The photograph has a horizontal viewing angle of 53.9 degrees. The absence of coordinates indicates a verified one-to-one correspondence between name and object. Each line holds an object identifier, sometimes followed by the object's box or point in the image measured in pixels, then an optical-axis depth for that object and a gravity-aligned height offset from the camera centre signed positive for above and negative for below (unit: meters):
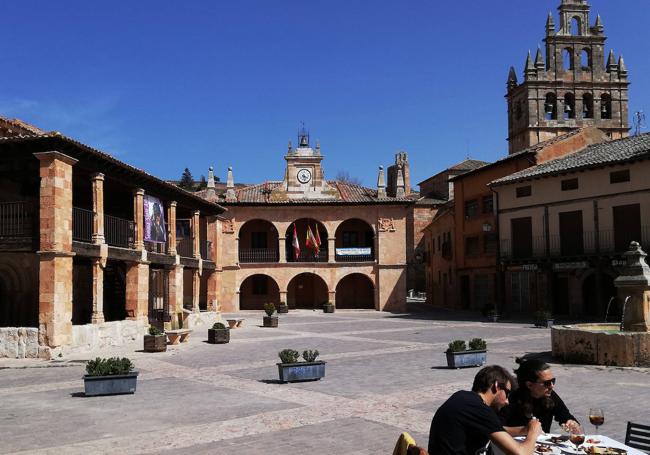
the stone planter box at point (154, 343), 20.84 -2.37
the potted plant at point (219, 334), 23.84 -2.44
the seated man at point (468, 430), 4.88 -1.27
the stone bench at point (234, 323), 30.79 -2.64
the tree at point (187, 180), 98.69 +14.58
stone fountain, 14.52 -1.72
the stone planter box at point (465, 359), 15.32 -2.27
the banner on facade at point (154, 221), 26.25 +2.10
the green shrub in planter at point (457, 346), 15.36 -1.96
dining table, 5.32 -1.58
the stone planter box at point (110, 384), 12.51 -2.23
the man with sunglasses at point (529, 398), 5.72 -1.22
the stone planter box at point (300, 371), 13.71 -2.23
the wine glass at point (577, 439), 5.46 -1.51
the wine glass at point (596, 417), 5.98 -1.44
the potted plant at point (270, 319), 31.52 -2.50
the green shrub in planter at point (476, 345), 15.58 -1.96
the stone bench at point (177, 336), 22.98 -2.41
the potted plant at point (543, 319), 28.50 -2.48
